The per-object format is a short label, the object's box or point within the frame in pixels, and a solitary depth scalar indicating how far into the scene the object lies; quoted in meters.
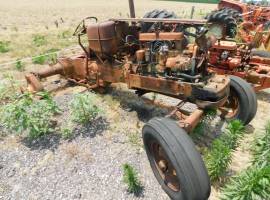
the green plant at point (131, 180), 2.02
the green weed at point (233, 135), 2.15
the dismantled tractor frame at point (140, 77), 2.29
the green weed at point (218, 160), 2.03
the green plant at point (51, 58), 4.88
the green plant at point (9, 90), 3.36
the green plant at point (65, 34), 7.43
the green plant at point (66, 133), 2.70
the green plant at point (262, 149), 2.14
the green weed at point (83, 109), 2.77
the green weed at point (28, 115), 2.55
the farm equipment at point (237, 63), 3.41
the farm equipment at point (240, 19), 4.89
